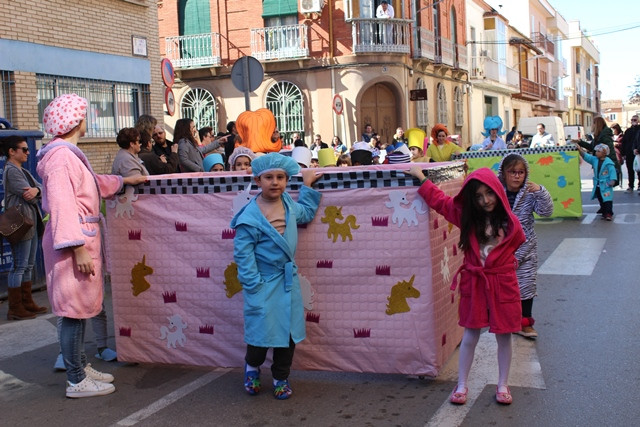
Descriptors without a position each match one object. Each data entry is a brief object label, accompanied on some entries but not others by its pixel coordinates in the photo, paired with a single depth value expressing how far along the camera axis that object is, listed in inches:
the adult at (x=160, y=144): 374.3
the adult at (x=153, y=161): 346.9
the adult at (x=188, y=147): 377.7
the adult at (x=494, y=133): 598.9
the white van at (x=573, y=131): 1934.5
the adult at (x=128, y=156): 267.0
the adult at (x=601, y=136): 619.2
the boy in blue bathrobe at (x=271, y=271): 195.3
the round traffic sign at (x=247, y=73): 484.4
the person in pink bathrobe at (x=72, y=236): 200.5
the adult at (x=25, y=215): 308.6
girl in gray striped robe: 245.3
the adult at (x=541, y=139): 796.6
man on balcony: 1167.0
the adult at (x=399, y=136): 846.1
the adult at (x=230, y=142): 494.9
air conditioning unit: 1138.7
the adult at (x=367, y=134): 1076.5
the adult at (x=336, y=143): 996.2
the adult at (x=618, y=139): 869.8
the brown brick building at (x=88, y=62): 549.3
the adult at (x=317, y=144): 978.2
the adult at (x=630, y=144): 758.5
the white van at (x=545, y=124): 1503.4
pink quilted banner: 204.7
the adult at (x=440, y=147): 467.5
